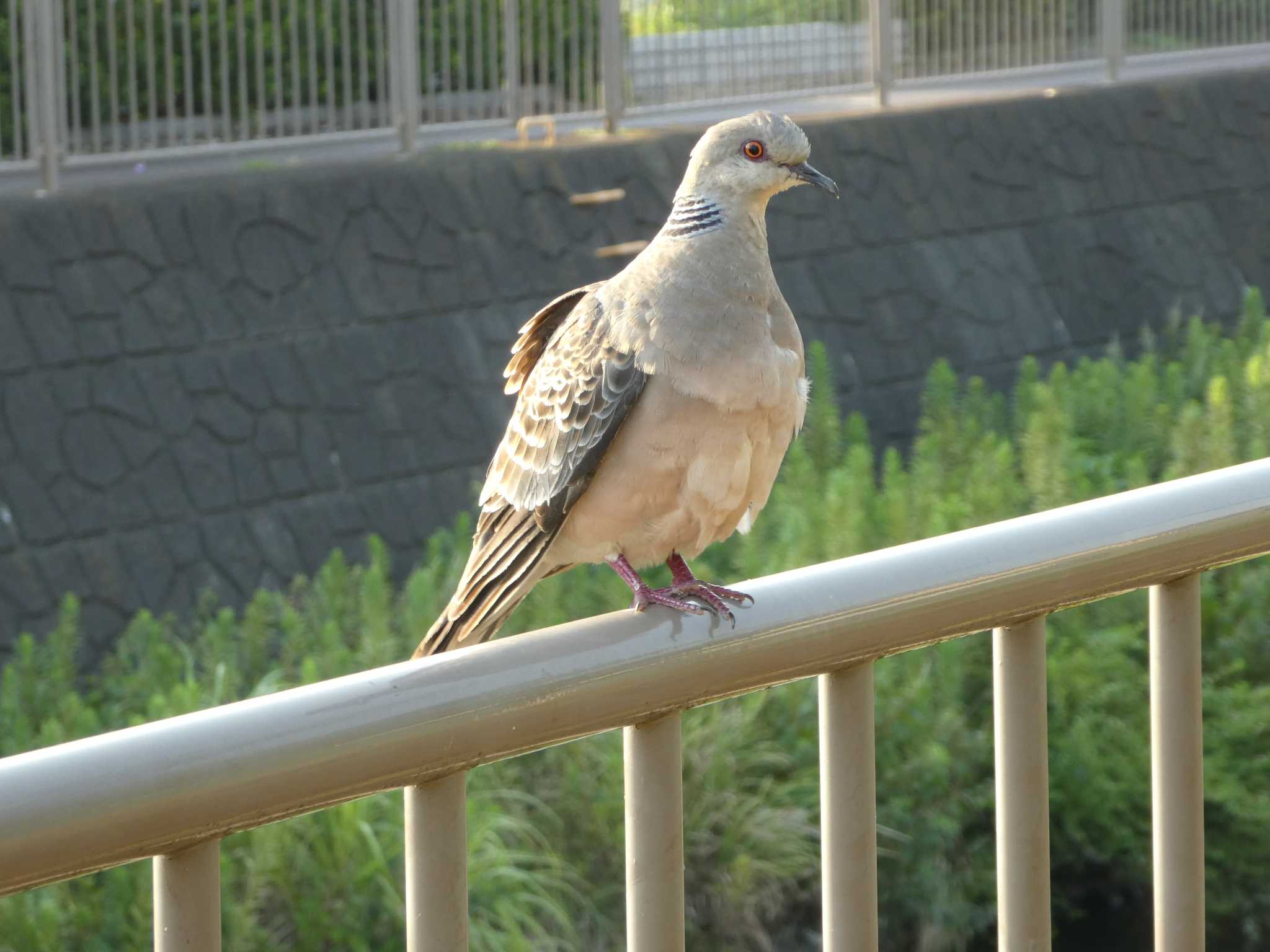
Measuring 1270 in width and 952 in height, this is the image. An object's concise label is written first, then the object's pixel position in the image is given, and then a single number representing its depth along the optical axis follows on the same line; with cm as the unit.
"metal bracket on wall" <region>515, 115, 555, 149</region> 1717
